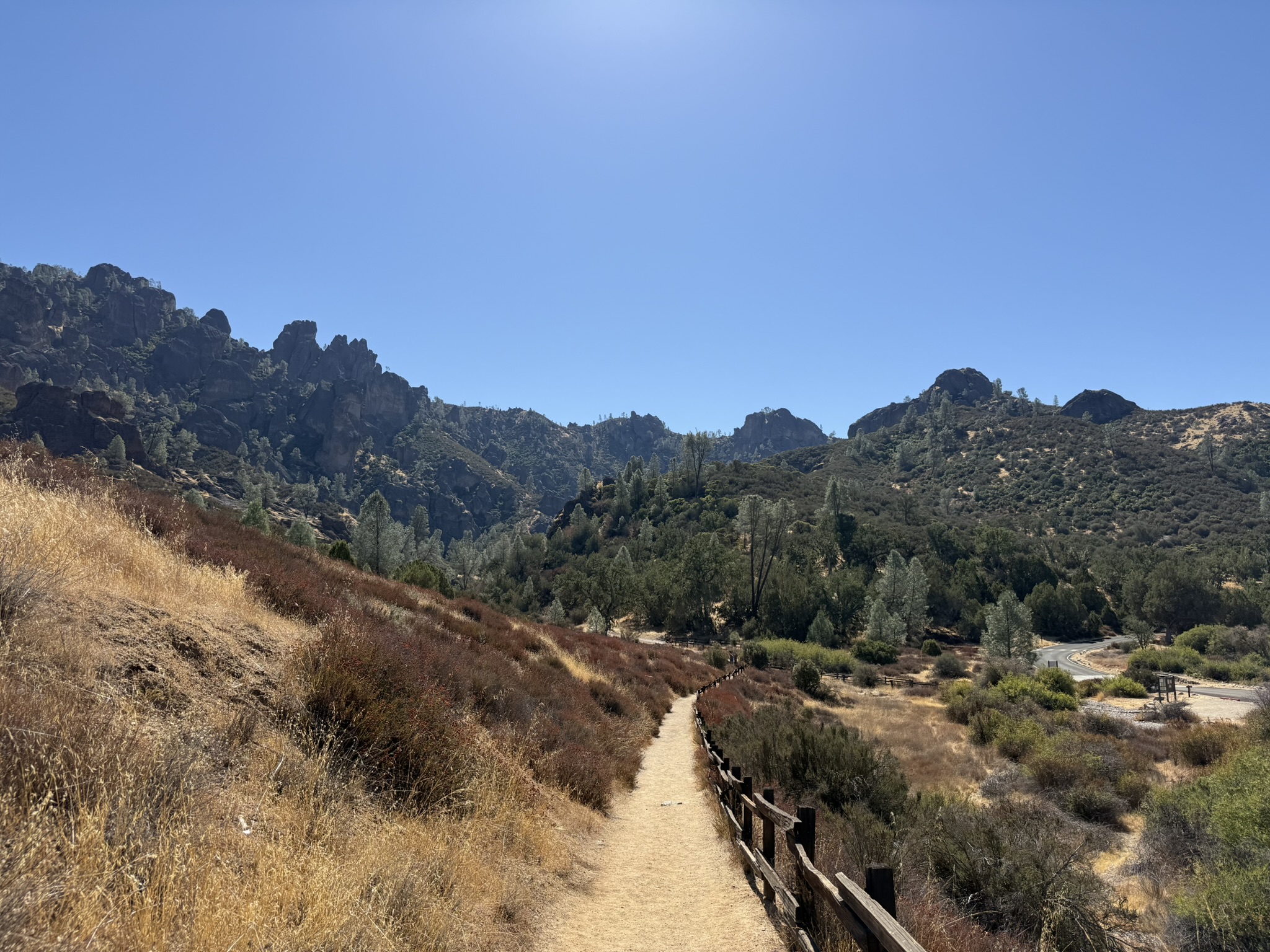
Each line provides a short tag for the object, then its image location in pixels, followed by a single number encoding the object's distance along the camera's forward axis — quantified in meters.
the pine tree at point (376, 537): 67.50
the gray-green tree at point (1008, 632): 62.34
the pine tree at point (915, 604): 78.39
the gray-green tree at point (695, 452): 139.62
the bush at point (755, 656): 54.06
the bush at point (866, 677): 51.91
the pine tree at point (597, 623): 59.25
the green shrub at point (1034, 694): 34.22
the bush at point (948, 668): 56.22
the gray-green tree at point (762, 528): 81.88
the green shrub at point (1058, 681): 39.62
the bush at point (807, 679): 41.81
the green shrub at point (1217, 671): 54.19
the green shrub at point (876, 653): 62.31
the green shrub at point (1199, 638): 66.94
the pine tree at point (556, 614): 69.69
